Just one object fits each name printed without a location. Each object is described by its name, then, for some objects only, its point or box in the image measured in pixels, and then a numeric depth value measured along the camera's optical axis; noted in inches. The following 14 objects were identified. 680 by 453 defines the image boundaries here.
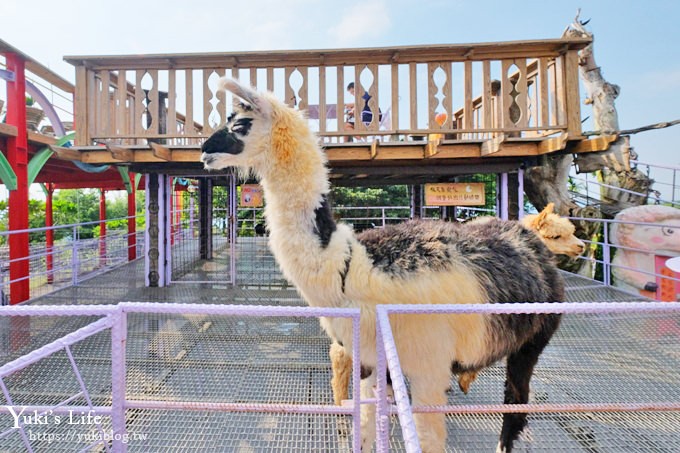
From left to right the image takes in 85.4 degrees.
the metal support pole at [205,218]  339.9
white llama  68.7
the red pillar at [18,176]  206.7
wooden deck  184.5
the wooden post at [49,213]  374.2
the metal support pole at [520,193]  229.8
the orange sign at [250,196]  243.9
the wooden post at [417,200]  326.6
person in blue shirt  211.3
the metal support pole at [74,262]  258.4
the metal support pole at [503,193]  236.7
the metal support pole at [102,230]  389.2
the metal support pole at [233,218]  245.4
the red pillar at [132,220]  371.5
